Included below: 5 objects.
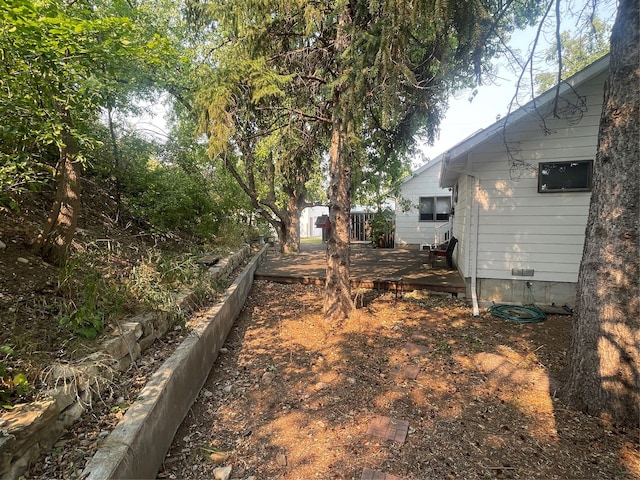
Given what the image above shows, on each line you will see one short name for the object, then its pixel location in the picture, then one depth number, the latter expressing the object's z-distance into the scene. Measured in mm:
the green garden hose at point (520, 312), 5329
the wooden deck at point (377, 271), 7051
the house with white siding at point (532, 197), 5469
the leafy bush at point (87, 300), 2799
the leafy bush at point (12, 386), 1942
